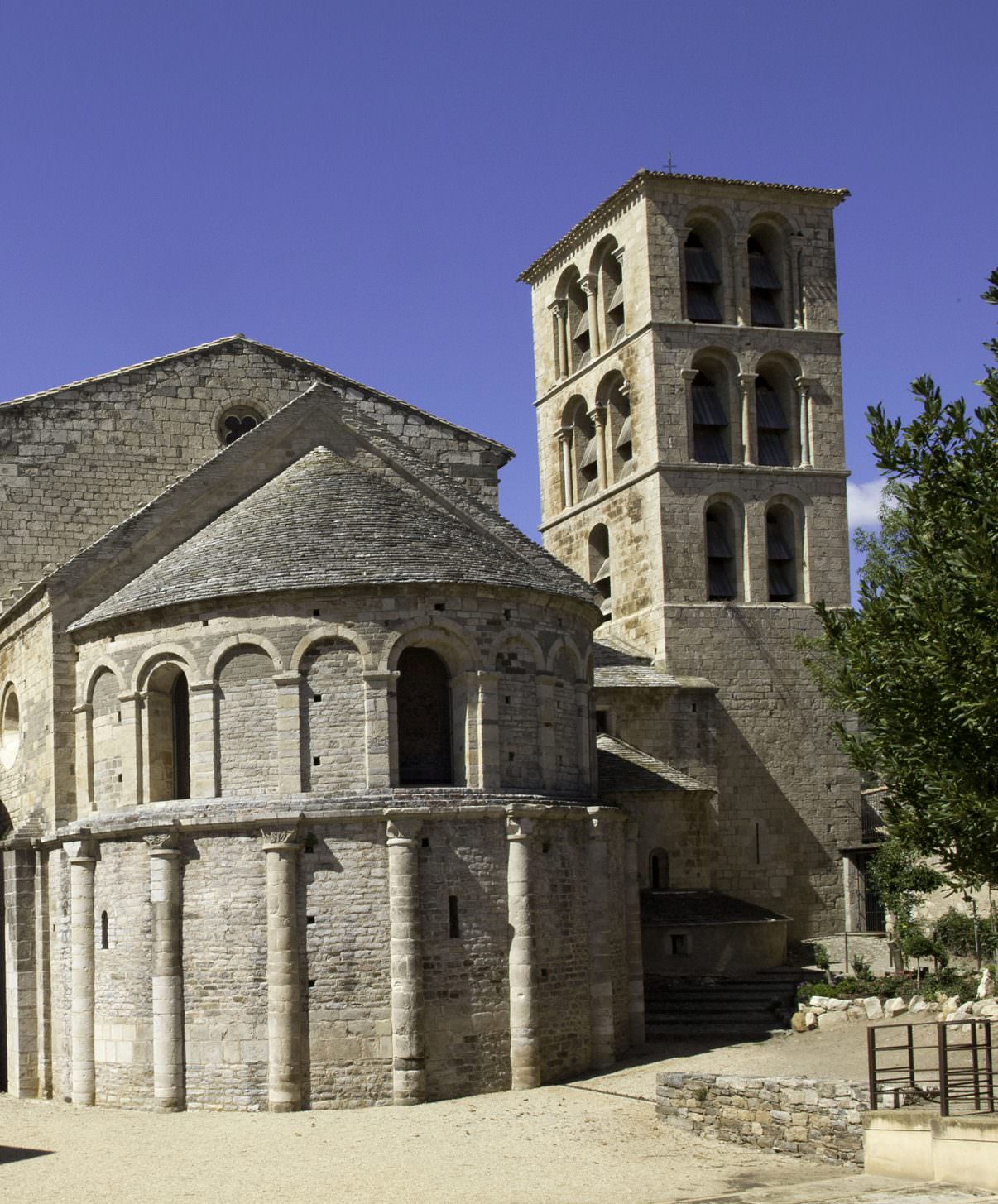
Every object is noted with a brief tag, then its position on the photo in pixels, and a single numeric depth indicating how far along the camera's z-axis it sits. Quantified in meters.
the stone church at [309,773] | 22.77
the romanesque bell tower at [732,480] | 34.56
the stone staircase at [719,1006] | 27.16
